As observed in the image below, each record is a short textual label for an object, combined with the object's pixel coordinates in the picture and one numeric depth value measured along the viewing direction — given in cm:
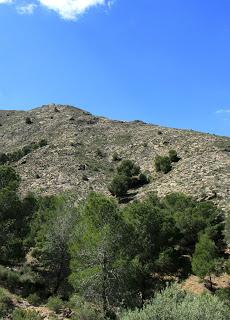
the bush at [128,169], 5096
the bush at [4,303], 2163
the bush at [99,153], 5858
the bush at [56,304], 2508
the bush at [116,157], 5750
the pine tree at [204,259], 2775
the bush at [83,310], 2294
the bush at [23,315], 1988
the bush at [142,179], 4986
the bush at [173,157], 5194
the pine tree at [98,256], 2429
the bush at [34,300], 2631
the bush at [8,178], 3312
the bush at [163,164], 4965
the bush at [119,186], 4753
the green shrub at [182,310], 1502
